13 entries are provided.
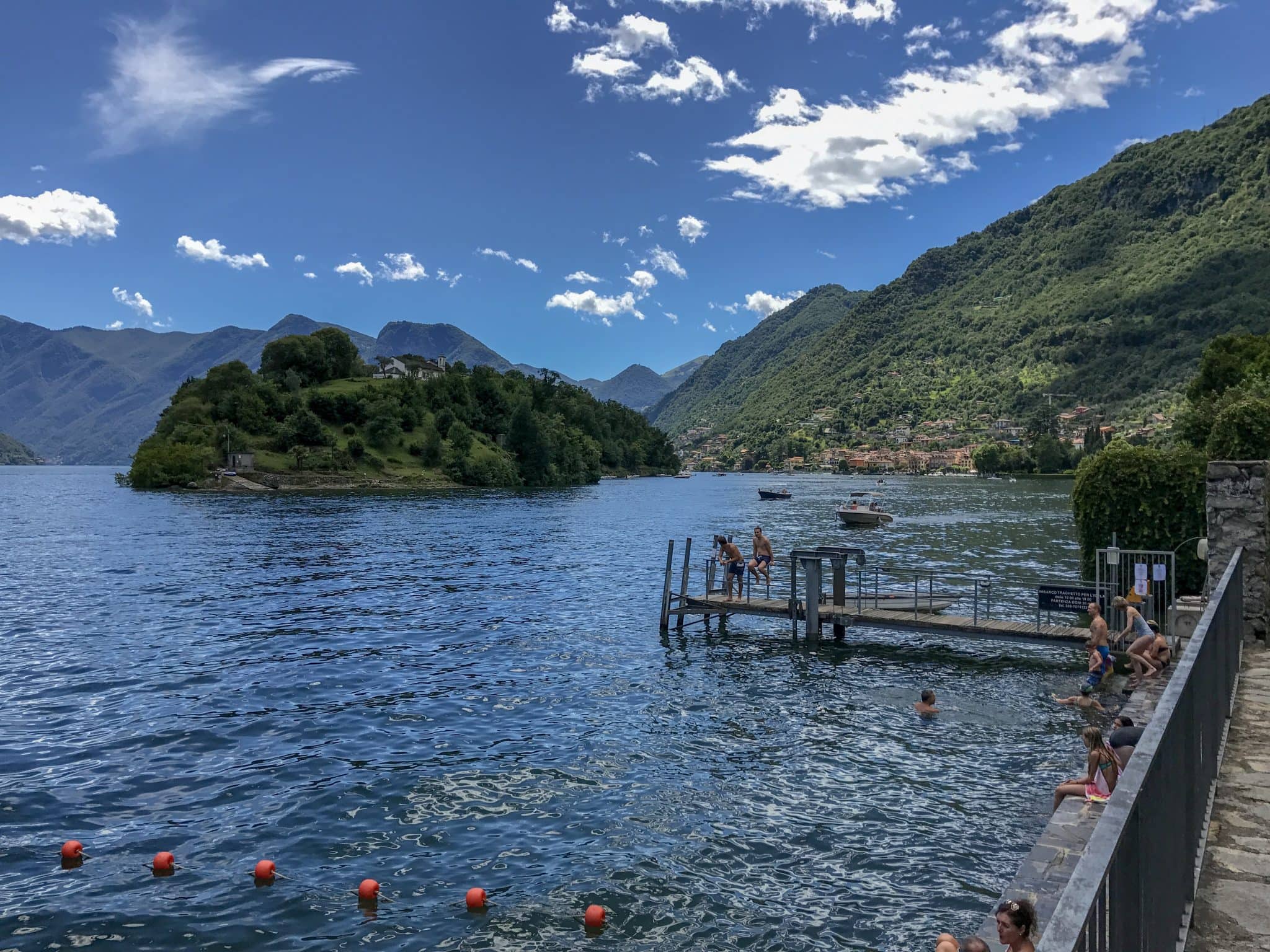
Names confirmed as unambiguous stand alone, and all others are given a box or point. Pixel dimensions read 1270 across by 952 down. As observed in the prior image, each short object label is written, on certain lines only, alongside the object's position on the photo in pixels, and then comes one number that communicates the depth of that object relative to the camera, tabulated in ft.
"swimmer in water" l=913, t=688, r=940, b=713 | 62.08
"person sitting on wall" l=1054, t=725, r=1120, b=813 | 37.73
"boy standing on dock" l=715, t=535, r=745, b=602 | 96.99
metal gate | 69.82
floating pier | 76.33
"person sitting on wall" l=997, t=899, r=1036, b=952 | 21.39
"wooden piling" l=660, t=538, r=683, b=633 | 95.41
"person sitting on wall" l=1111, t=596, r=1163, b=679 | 58.95
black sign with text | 74.13
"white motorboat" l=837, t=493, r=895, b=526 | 255.09
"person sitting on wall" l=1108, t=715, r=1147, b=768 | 38.06
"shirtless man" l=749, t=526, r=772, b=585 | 98.63
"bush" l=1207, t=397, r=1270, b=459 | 89.45
